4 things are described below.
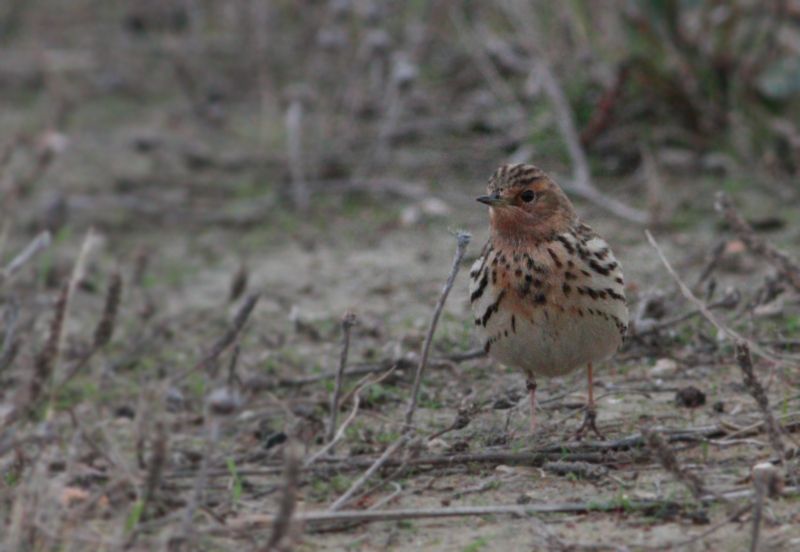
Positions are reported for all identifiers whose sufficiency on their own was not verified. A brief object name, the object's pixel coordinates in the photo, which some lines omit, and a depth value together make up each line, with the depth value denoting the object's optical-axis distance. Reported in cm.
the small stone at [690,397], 976
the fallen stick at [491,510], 758
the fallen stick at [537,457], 867
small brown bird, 881
